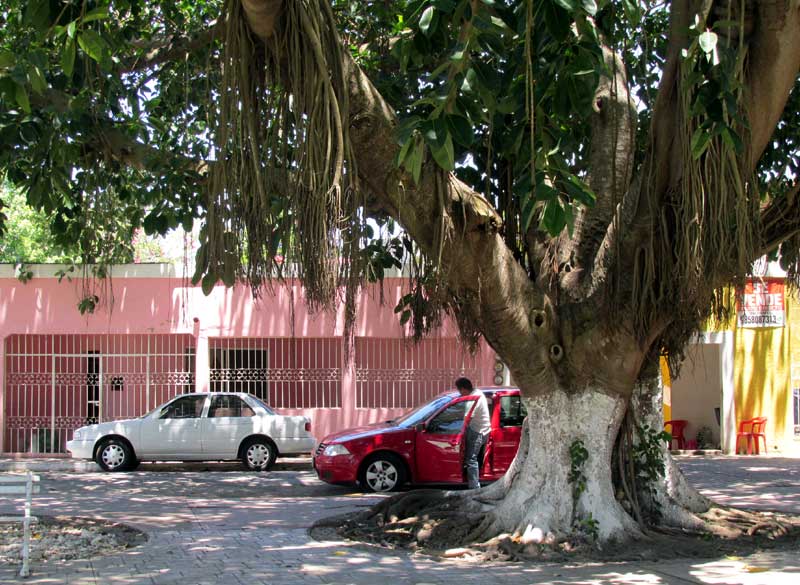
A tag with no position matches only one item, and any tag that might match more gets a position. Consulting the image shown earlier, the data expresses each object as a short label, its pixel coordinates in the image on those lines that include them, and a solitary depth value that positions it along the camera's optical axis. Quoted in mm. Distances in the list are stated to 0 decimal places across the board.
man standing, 11359
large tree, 6234
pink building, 18891
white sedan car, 16297
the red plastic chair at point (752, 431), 19031
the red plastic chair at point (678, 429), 19906
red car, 13141
